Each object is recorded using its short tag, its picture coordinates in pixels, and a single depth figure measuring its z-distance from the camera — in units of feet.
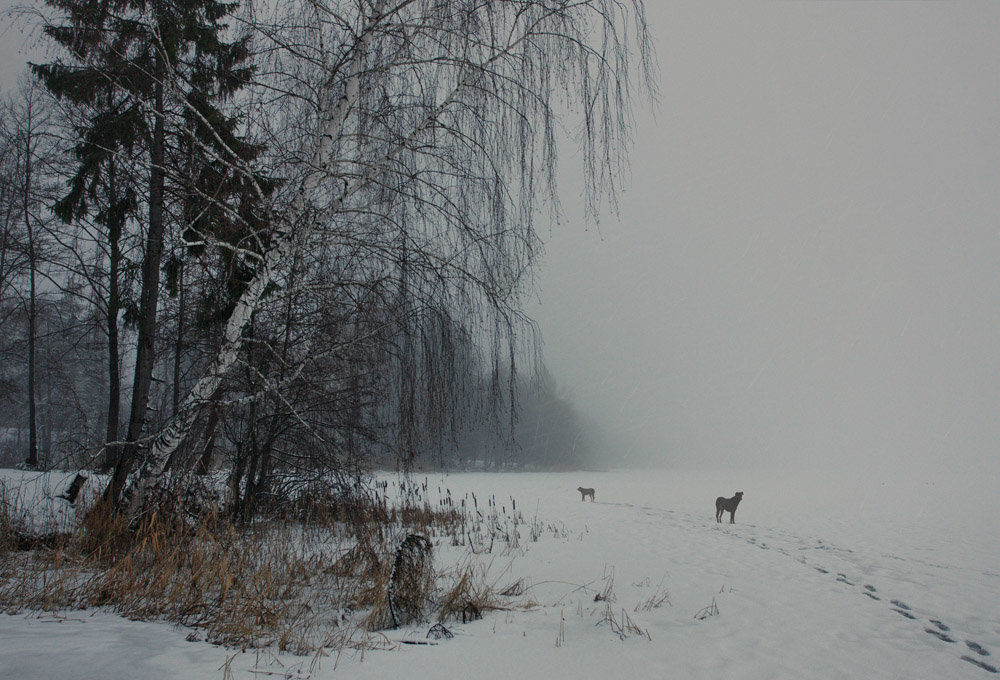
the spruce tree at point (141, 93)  16.34
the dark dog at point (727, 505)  41.37
